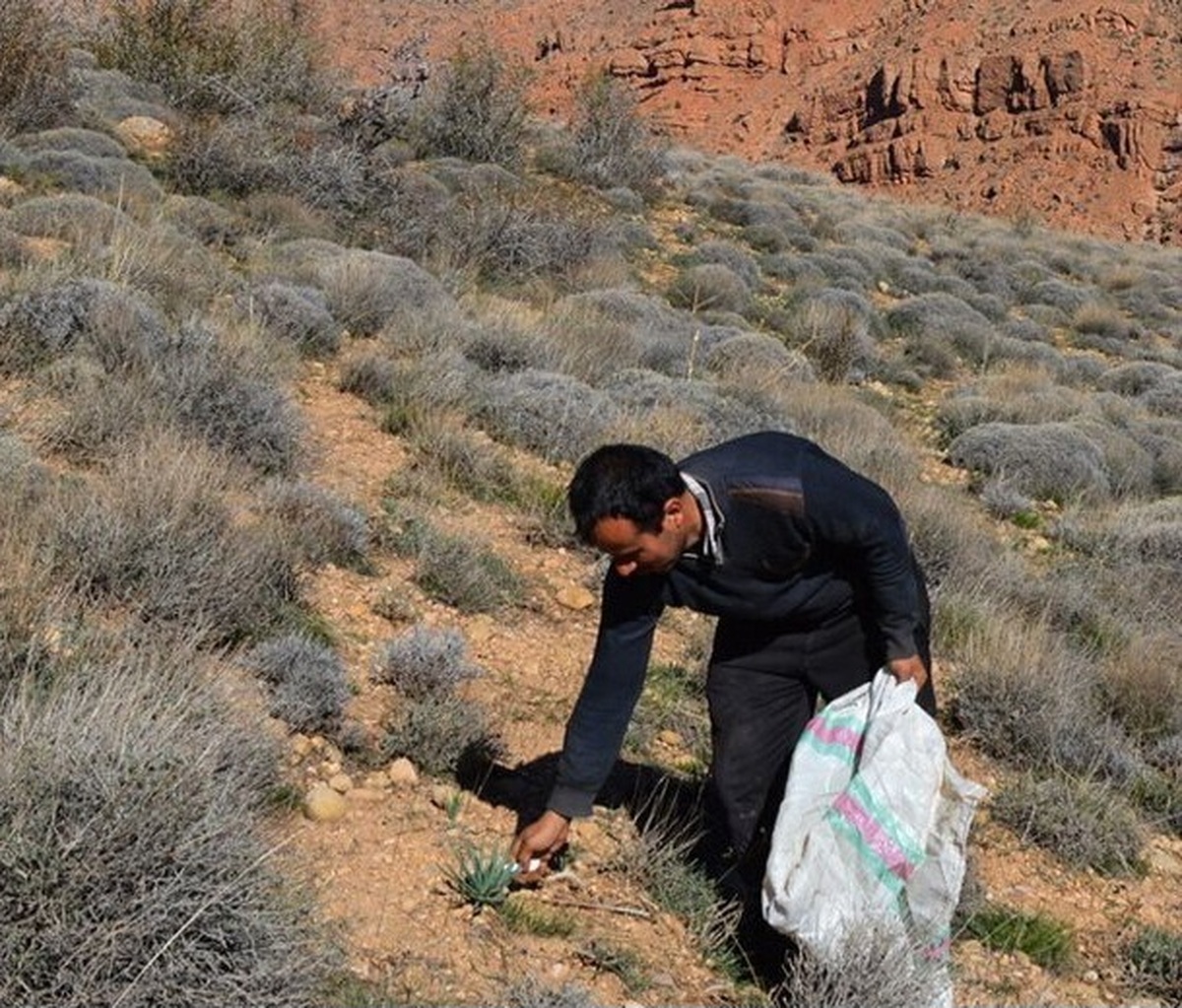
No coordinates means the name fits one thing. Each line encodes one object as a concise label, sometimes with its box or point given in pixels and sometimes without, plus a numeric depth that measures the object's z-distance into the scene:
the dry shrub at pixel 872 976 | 2.69
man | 2.81
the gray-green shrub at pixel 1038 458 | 8.93
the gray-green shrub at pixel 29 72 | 11.84
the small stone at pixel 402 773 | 3.60
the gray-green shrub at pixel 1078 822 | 4.11
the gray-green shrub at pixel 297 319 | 7.49
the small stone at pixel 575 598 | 5.21
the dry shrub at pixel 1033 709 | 4.69
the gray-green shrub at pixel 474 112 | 16.36
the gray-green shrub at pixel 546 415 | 6.78
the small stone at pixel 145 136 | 12.31
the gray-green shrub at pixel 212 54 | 14.60
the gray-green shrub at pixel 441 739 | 3.71
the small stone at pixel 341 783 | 3.48
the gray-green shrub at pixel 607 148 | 17.44
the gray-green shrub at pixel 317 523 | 4.78
